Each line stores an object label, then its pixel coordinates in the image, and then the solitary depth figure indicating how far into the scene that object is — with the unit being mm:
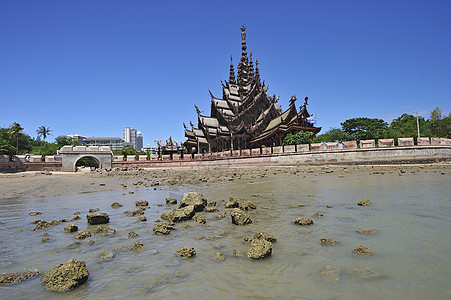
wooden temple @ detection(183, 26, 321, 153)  43003
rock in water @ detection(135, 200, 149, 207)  8198
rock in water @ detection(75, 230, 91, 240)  4741
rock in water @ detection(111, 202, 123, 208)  8242
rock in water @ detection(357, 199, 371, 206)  6564
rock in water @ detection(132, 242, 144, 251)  4008
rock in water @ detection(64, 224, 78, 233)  5188
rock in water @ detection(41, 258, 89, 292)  2809
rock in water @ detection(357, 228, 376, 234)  4259
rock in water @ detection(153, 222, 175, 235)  4863
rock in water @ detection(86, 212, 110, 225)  5840
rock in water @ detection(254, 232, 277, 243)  4012
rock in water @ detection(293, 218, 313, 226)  4918
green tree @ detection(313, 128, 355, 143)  56875
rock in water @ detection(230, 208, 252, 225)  5255
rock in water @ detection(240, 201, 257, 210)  6828
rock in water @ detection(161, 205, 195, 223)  5938
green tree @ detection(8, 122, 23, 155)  69669
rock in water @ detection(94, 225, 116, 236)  5030
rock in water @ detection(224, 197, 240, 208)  7133
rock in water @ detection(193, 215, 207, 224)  5615
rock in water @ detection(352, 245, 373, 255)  3332
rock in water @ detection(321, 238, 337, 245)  3807
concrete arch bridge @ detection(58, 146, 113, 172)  44478
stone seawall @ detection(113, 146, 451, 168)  24362
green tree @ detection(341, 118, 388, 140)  55312
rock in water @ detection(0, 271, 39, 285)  3011
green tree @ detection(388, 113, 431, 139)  52794
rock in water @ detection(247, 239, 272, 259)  3393
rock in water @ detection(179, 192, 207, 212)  6957
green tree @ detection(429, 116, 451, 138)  55719
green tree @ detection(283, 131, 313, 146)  36062
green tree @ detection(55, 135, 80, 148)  95331
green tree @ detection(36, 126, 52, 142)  106119
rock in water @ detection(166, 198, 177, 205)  8594
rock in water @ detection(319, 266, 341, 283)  2689
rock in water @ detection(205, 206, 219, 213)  6808
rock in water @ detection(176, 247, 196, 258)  3587
